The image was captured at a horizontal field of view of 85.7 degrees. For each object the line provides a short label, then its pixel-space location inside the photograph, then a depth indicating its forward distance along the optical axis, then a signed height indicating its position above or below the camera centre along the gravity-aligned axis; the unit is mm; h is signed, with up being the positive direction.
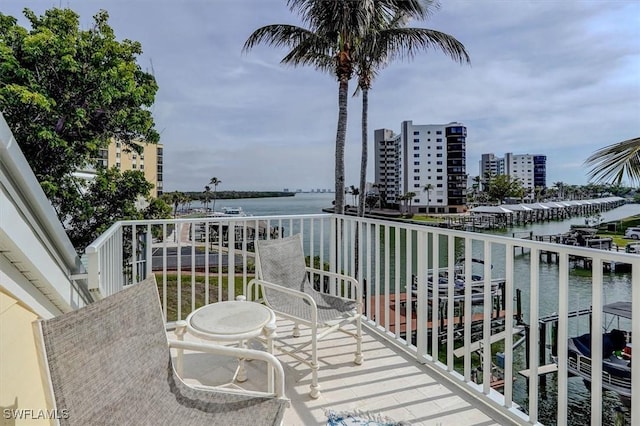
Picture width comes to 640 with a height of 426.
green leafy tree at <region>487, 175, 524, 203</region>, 43250 +2208
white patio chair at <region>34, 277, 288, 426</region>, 1253 -696
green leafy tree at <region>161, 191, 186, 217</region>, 33188 +884
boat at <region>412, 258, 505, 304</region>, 8540 -2295
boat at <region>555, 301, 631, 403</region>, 4617 -2351
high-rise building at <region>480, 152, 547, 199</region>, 49062 +5366
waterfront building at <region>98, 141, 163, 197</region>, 13634 +2410
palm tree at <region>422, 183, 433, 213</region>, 44812 +2174
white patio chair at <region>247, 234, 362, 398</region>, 2633 -806
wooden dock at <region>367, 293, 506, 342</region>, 9573 -3519
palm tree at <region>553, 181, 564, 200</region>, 46594 +2492
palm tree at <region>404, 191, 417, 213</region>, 42531 +1154
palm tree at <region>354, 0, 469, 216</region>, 7855 +3817
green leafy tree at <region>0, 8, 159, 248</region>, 9555 +3351
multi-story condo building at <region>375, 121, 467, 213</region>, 45344 +5752
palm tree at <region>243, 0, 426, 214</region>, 6902 +3750
